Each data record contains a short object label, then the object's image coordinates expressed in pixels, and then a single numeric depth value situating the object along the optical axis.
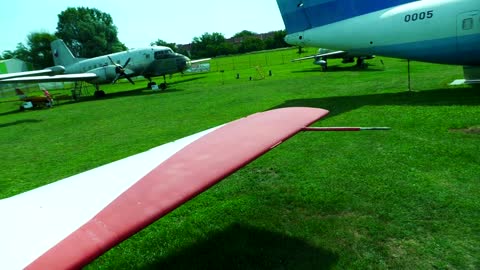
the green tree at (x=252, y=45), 137.38
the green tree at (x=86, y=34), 91.69
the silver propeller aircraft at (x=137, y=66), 30.30
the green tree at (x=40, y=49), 97.31
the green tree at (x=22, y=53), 100.12
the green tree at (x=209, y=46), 134.62
